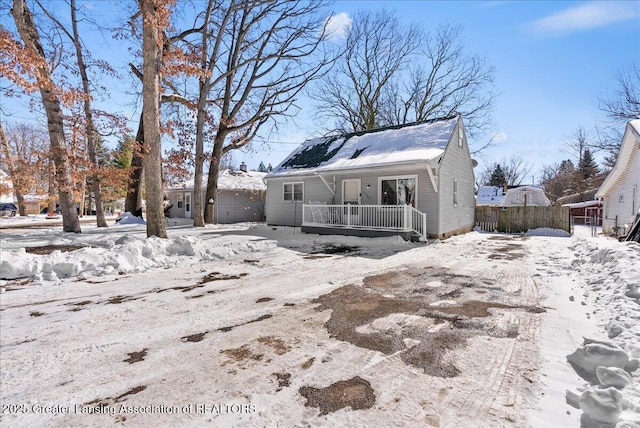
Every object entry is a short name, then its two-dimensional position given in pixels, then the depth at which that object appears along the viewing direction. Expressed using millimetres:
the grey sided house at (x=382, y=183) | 11234
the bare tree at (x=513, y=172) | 48781
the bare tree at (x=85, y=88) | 13175
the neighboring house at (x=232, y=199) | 22116
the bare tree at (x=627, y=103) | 17391
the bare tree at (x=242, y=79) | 17047
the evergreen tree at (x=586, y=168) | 39188
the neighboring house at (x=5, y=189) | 15477
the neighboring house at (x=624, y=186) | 12508
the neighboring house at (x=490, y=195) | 38319
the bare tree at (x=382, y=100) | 23672
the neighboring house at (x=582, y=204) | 27706
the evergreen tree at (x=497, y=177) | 49344
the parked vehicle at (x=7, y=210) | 31188
